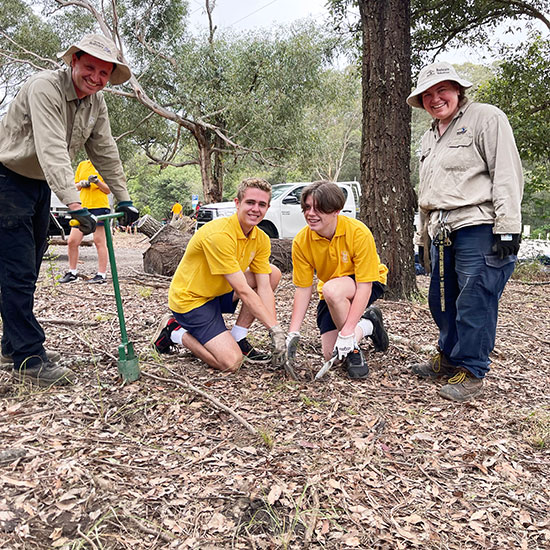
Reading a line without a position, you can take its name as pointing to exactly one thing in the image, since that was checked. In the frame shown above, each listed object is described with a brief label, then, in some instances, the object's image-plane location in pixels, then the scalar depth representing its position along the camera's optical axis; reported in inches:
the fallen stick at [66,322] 166.2
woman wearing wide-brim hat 109.1
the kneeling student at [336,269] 121.3
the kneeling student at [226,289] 122.4
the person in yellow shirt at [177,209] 513.2
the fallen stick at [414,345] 154.2
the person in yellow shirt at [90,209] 234.2
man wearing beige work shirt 100.9
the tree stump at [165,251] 270.1
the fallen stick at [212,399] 100.8
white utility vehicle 437.1
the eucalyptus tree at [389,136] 197.3
